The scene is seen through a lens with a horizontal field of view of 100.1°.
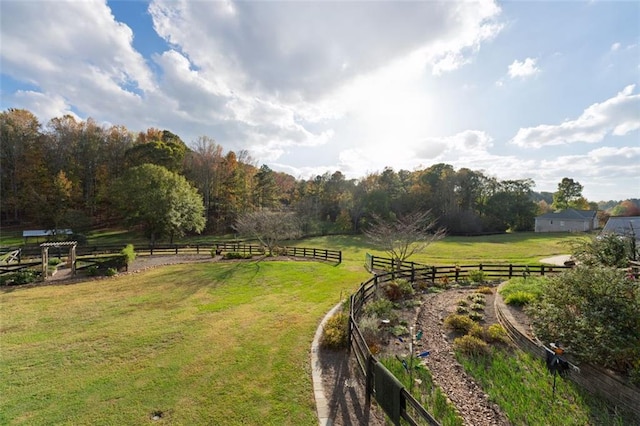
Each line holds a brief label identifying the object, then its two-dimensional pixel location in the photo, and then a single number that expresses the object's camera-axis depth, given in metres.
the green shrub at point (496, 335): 8.09
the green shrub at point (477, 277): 15.74
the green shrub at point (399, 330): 8.65
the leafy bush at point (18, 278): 13.10
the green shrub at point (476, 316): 9.84
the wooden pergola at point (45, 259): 13.81
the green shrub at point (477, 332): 8.25
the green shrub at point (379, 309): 9.77
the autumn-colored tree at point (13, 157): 36.47
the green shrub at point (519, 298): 10.15
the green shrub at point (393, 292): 12.13
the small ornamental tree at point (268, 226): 23.25
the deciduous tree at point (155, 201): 28.42
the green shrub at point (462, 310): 10.30
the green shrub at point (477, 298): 11.58
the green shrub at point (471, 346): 7.41
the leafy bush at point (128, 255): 16.41
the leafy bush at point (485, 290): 13.12
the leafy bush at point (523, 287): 10.91
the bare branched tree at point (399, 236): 17.81
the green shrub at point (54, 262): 16.71
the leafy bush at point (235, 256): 21.42
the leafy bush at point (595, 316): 5.84
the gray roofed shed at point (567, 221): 47.38
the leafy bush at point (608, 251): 11.16
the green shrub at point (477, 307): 10.86
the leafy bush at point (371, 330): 8.06
